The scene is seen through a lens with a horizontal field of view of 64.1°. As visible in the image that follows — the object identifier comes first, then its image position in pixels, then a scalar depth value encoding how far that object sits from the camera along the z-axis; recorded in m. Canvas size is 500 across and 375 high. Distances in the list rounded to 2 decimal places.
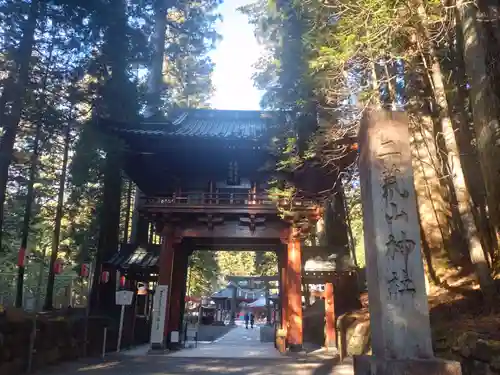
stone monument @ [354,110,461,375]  5.10
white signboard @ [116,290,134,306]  11.92
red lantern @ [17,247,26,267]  11.30
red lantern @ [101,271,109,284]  14.43
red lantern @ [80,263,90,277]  14.54
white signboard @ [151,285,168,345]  11.91
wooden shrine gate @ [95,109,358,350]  12.21
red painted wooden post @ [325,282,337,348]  14.41
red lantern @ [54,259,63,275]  13.32
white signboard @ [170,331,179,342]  12.84
